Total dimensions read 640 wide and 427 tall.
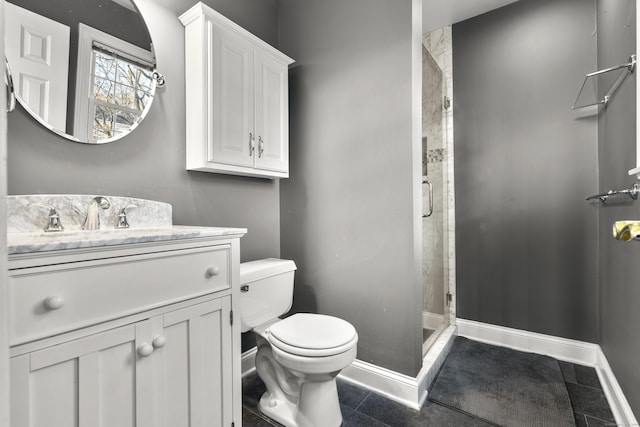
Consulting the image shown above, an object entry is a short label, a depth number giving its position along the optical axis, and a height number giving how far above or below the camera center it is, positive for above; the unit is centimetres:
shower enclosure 240 +21
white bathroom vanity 69 -31
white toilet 128 -60
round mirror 109 +64
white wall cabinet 150 +66
